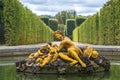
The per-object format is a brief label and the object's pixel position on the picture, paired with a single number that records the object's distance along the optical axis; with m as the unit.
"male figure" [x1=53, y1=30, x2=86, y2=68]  8.50
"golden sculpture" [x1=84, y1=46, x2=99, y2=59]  8.91
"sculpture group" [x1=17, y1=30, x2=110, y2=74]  8.51
